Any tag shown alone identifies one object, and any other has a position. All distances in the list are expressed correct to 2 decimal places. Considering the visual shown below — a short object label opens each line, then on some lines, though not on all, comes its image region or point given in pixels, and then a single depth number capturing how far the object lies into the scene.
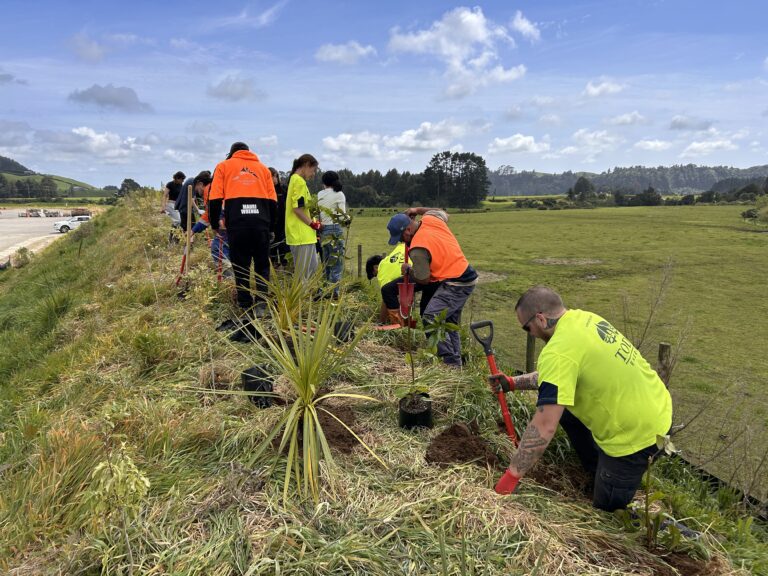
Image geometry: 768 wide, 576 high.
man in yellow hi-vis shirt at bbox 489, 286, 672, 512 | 2.35
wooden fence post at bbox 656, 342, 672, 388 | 4.51
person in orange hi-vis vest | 4.34
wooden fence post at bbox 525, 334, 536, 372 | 6.04
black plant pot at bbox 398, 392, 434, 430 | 3.04
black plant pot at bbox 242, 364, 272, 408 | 3.22
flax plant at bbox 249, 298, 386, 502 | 2.40
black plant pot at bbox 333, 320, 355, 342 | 4.14
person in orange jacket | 4.56
